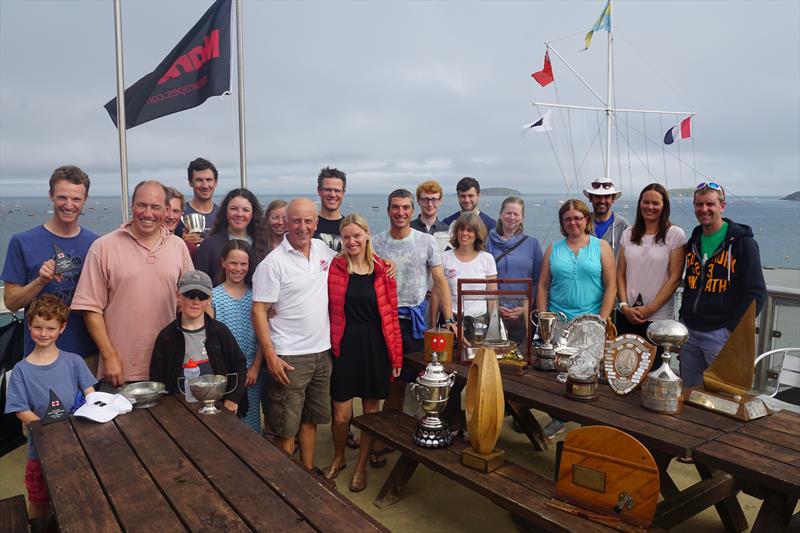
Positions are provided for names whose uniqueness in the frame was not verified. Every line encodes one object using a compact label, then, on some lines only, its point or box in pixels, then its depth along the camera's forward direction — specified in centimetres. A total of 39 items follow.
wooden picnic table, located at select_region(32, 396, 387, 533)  195
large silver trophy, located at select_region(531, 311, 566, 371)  377
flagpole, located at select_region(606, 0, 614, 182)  1777
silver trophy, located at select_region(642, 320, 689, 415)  294
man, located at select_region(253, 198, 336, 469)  355
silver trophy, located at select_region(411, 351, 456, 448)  321
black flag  696
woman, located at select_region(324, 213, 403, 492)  377
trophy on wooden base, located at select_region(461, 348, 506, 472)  292
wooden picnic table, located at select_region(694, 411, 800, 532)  230
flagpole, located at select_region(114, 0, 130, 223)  655
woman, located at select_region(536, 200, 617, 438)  421
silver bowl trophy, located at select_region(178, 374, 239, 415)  298
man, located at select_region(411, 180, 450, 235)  477
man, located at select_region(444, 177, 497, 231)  511
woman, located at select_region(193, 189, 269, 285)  405
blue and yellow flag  1481
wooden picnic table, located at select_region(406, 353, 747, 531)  267
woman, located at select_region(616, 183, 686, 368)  419
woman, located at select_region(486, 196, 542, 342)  468
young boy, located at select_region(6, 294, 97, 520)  302
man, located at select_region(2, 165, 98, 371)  328
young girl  373
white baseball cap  283
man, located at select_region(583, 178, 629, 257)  473
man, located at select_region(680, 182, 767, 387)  375
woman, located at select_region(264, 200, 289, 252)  436
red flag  1252
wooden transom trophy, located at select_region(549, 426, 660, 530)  236
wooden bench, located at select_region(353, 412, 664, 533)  256
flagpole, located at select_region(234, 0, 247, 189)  728
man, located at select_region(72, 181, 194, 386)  323
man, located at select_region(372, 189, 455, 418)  416
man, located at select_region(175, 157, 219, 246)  474
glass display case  388
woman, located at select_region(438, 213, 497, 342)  433
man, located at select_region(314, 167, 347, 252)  446
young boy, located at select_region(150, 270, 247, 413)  322
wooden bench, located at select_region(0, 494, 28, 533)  254
